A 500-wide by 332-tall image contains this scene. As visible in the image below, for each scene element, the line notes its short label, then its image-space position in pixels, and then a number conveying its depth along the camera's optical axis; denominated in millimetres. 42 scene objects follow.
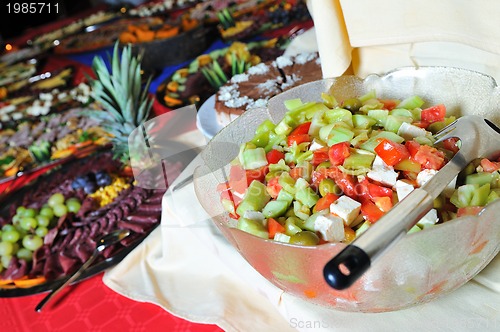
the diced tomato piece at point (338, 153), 581
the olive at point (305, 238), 502
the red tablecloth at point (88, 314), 742
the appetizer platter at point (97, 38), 2260
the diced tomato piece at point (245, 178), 643
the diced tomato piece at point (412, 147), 569
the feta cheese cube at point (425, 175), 527
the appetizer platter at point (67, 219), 901
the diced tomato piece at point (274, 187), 597
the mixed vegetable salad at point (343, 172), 518
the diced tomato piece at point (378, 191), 531
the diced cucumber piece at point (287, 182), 578
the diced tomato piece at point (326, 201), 542
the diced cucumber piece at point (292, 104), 746
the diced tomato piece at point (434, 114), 663
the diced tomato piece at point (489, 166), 542
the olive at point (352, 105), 711
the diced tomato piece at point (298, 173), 601
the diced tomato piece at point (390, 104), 717
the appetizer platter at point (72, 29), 2534
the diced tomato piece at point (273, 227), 545
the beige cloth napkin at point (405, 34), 688
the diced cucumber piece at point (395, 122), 638
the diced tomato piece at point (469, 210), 483
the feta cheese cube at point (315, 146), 625
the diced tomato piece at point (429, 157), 543
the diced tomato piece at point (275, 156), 663
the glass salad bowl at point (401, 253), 457
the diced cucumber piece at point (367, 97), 744
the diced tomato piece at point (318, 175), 581
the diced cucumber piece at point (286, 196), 576
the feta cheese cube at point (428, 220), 486
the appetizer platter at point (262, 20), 1948
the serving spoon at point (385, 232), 360
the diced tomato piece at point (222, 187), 658
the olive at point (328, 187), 561
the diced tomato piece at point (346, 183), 555
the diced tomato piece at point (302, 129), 688
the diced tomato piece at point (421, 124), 639
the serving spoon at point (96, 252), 829
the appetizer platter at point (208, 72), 1448
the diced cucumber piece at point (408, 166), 552
